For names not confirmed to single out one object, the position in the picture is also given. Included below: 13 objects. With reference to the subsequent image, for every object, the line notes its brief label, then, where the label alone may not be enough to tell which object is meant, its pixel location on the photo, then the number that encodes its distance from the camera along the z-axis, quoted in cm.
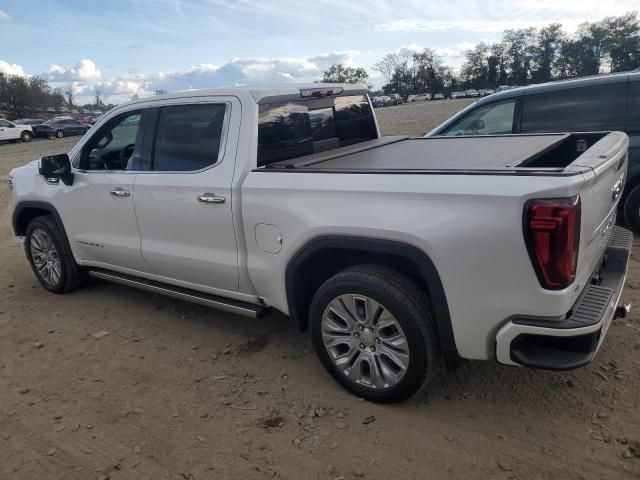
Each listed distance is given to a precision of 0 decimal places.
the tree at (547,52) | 9423
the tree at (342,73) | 10531
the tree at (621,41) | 7838
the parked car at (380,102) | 7471
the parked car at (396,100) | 8249
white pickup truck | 246
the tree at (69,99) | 8447
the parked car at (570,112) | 557
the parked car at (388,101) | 7969
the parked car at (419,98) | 9266
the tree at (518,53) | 9856
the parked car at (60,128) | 3406
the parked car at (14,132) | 3041
